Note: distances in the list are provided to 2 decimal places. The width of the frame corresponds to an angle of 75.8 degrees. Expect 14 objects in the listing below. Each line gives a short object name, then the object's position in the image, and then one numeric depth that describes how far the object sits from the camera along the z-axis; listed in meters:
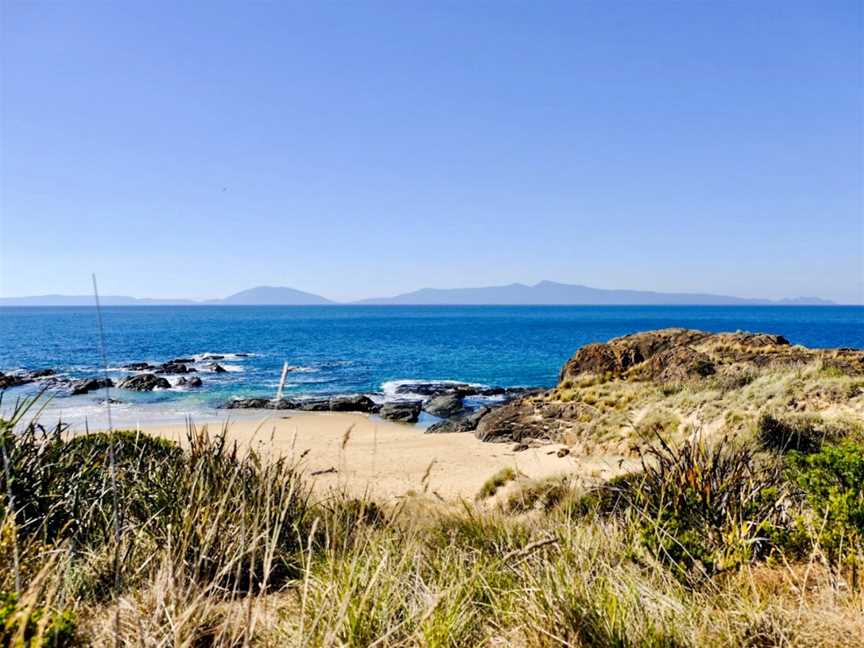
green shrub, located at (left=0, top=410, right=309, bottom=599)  4.01
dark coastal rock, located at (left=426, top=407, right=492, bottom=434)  26.20
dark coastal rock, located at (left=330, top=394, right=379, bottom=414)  31.84
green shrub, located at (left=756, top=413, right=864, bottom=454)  12.77
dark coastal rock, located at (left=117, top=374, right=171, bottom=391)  37.84
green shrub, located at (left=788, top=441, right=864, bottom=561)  4.33
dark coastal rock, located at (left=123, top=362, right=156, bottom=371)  47.56
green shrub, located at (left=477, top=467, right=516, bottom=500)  12.96
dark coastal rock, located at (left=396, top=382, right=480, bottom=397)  37.78
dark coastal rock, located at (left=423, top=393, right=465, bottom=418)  31.57
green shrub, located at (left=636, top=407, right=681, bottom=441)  15.85
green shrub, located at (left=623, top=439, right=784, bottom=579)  4.42
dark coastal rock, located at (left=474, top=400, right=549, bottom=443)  21.89
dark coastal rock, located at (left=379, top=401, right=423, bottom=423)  29.81
